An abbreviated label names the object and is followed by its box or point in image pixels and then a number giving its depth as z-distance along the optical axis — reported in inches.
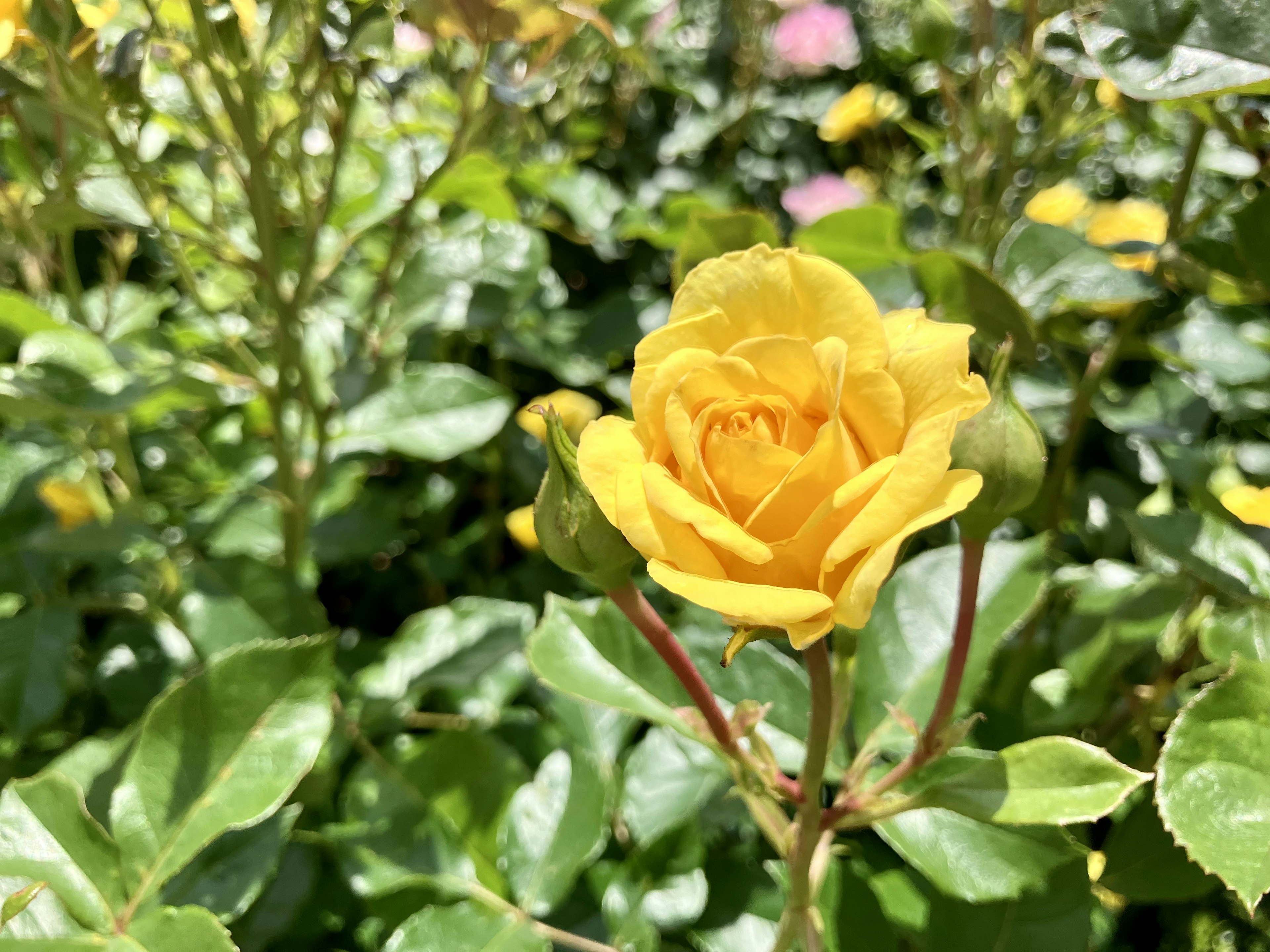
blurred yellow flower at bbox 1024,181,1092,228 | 18.5
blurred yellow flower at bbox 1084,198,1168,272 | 15.6
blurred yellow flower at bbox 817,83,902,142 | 23.5
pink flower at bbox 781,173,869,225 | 23.7
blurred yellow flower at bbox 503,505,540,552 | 14.9
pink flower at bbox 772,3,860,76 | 28.0
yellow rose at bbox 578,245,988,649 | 5.6
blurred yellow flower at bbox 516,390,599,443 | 14.1
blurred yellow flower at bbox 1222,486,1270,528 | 9.8
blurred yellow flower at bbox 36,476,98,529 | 13.9
